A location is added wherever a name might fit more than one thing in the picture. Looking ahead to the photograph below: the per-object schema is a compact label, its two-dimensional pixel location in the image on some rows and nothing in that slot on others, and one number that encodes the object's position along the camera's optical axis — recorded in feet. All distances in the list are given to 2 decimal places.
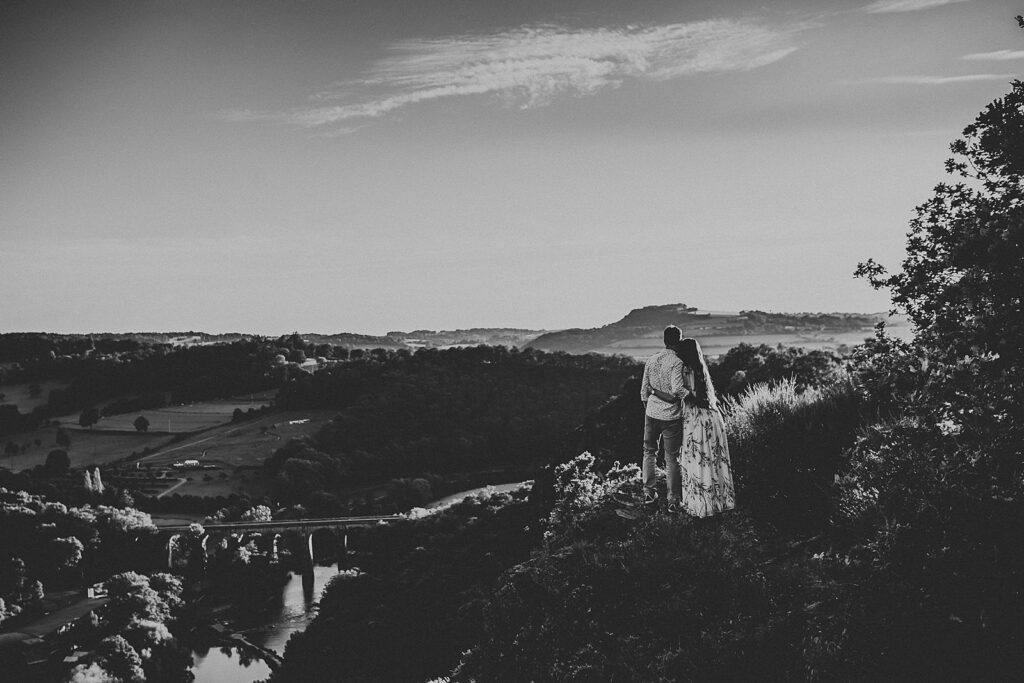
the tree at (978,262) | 18.11
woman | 29.19
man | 29.81
